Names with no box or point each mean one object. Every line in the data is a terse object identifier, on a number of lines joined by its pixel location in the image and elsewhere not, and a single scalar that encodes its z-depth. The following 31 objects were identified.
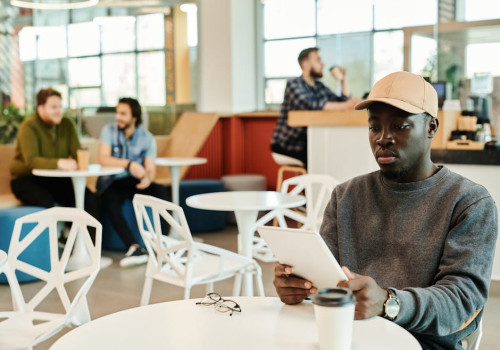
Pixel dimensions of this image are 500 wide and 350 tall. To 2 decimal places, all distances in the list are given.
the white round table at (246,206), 4.08
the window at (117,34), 8.64
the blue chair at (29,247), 5.27
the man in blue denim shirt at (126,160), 6.06
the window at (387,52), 7.92
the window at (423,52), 6.10
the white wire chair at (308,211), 4.56
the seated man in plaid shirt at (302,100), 6.22
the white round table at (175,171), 6.56
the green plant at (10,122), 6.95
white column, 8.50
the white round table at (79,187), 5.48
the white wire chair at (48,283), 2.65
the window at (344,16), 8.07
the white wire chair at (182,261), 3.58
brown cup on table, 5.61
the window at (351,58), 8.07
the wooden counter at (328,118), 5.07
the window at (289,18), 8.48
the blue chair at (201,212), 7.08
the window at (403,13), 7.68
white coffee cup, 1.37
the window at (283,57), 8.65
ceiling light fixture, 7.67
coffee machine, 5.30
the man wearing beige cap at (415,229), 1.76
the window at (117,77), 8.66
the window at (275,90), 8.82
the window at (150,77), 8.91
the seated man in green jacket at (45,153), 5.77
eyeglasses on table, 1.77
